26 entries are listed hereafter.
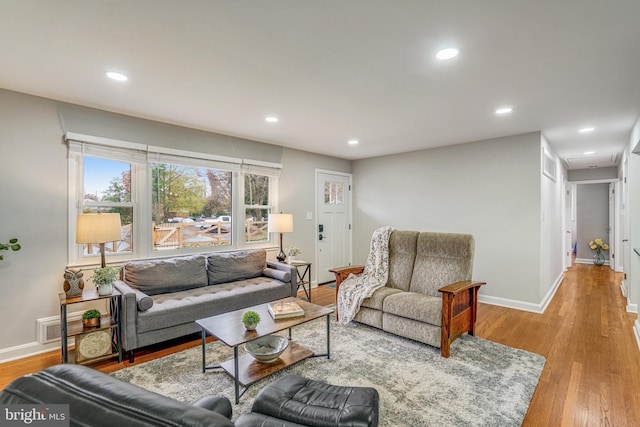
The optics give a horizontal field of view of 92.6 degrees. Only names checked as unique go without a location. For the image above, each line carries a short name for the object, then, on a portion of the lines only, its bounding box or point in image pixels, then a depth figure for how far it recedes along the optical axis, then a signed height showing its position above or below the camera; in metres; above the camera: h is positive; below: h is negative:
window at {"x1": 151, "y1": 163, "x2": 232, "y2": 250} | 3.73 +0.08
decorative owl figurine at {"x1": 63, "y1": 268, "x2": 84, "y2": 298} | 2.70 -0.63
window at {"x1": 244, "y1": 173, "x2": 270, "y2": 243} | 4.59 +0.09
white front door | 5.58 -0.16
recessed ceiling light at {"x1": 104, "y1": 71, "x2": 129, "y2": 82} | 2.40 +1.10
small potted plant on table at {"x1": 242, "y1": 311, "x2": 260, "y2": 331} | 2.30 -0.81
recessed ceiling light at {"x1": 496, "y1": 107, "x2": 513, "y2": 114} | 3.18 +1.10
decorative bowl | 2.40 -1.10
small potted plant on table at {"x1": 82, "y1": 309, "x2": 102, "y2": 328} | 2.71 -0.95
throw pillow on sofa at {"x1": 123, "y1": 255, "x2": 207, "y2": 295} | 3.17 -0.67
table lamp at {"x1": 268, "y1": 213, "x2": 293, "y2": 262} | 4.42 -0.14
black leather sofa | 0.64 -0.42
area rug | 2.04 -1.32
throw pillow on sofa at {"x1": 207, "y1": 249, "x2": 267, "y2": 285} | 3.78 -0.68
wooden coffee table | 2.21 -0.89
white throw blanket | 3.47 -0.82
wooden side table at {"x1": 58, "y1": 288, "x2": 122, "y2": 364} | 2.55 -1.07
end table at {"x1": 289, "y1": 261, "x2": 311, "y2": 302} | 4.50 -1.03
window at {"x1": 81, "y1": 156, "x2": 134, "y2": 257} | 3.22 +0.21
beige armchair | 2.88 -0.85
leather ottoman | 1.38 -0.95
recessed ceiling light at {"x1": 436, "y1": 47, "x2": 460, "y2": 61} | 2.05 +1.10
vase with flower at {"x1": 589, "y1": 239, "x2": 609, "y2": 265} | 7.43 -0.86
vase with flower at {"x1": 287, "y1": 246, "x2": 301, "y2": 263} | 4.57 -0.58
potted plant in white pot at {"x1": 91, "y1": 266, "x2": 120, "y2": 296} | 2.71 -0.59
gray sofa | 2.78 -0.87
